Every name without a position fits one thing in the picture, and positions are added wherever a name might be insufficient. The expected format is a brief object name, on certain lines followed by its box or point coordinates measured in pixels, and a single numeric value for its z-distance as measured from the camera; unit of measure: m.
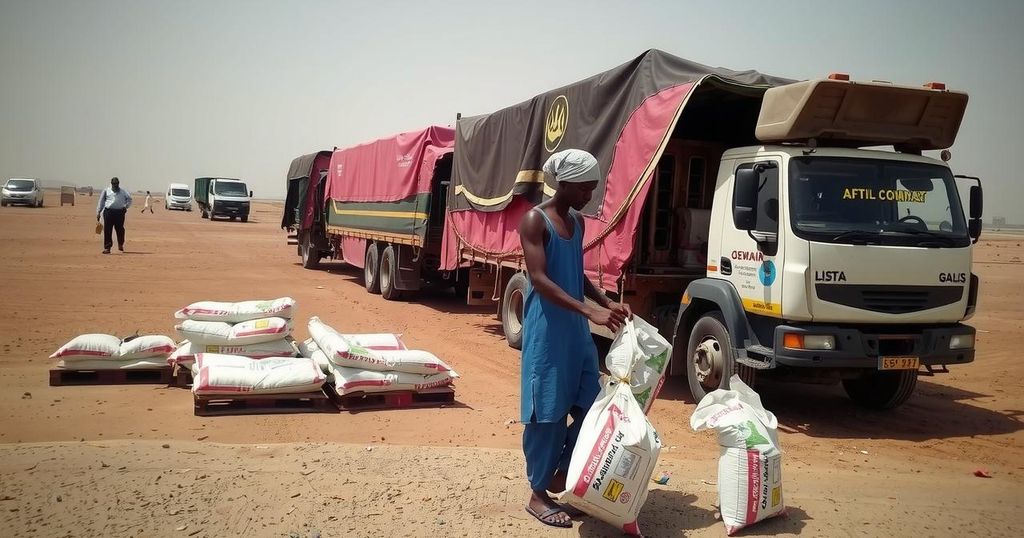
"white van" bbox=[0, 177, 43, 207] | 50.12
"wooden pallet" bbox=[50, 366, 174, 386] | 6.83
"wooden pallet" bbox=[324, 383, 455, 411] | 6.62
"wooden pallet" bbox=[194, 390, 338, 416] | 6.20
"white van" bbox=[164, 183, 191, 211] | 60.03
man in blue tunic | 3.79
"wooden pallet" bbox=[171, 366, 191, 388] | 7.05
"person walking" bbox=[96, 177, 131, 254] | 18.98
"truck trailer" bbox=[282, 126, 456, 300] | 13.48
